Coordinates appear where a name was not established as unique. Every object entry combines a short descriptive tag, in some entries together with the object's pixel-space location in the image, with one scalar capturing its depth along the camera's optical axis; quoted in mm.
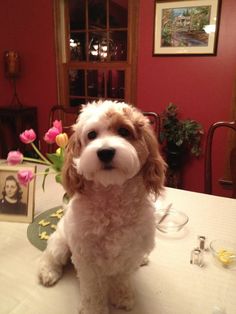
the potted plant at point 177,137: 2734
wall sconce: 3283
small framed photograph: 1147
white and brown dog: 759
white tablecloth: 761
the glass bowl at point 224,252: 910
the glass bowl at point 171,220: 1100
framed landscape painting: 2547
